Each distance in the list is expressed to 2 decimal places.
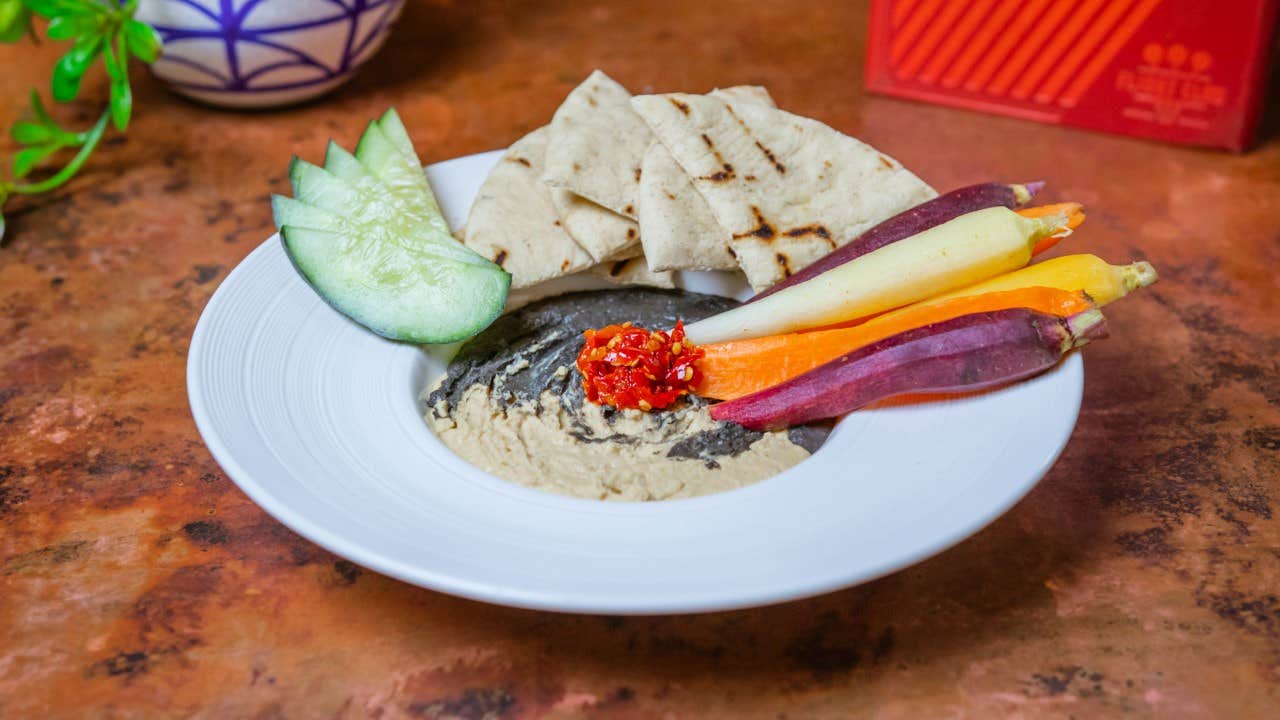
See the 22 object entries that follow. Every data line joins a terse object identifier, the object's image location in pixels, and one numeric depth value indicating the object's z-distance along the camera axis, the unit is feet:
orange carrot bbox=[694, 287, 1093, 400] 1.72
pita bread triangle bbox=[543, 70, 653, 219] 1.88
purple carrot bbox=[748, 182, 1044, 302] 1.82
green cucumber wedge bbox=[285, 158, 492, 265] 1.83
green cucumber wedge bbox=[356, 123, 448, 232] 1.92
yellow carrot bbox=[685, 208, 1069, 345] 1.71
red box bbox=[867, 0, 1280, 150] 2.20
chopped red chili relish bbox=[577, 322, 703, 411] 1.70
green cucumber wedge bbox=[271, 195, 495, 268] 1.82
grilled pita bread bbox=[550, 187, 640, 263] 1.88
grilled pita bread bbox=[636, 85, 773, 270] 1.83
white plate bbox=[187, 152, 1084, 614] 1.44
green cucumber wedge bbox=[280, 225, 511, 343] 1.77
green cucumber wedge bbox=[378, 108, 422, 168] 1.99
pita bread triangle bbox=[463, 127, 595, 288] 1.87
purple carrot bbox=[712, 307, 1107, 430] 1.62
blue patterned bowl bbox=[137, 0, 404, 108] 2.19
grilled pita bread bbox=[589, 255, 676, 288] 1.93
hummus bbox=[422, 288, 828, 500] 1.63
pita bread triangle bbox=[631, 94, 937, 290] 1.85
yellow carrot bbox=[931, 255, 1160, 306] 1.68
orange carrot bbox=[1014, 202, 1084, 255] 1.77
